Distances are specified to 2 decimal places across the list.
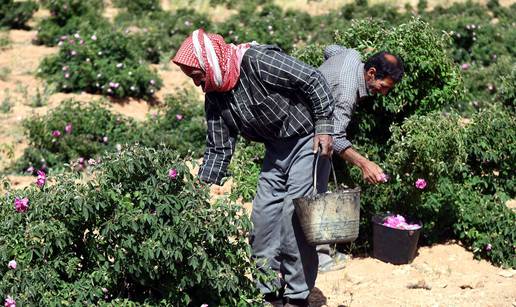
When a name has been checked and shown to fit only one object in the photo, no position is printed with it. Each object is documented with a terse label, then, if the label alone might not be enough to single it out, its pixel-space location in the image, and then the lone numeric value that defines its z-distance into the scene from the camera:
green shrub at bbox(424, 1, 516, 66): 22.62
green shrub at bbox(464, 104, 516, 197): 12.58
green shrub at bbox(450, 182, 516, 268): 11.87
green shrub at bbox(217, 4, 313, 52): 23.08
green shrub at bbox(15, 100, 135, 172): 15.93
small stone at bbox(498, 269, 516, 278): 11.59
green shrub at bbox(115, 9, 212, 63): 22.56
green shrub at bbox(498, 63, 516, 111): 13.30
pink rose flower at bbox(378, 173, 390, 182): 9.55
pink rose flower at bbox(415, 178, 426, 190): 11.57
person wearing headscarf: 9.01
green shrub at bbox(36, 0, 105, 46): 22.42
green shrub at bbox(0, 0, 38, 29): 24.45
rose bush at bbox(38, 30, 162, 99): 19.03
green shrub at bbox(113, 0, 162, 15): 27.36
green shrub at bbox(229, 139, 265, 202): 11.77
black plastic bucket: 11.72
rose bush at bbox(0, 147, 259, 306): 8.09
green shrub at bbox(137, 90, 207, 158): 16.64
